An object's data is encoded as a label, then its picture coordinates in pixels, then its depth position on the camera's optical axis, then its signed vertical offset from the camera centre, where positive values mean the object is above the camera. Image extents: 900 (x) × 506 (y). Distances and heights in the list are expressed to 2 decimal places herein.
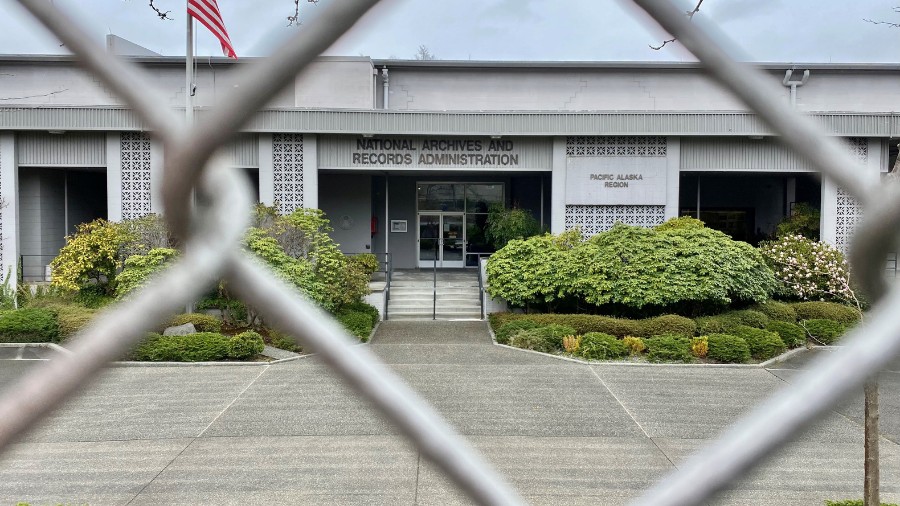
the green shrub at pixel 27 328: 14.82 -1.99
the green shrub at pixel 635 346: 14.34 -2.28
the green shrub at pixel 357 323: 15.56 -2.03
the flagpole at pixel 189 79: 11.95 +2.74
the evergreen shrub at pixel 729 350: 13.83 -2.29
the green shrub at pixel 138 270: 14.74 -0.81
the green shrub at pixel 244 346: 13.68 -2.18
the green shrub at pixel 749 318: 15.64 -1.91
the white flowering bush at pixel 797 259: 15.40 -0.64
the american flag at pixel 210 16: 9.49 +3.14
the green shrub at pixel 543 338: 14.79 -2.21
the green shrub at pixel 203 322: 15.38 -1.94
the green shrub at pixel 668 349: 13.90 -2.29
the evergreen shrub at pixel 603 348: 14.03 -2.29
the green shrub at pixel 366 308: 17.95 -1.95
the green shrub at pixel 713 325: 15.30 -2.00
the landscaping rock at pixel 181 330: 14.71 -2.03
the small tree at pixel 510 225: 21.95 +0.24
